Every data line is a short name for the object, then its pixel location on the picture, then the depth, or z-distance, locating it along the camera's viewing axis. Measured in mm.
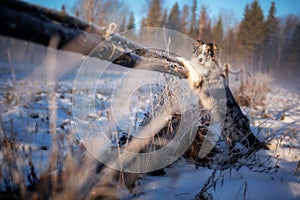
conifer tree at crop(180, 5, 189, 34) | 23297
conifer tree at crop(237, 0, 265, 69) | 24138
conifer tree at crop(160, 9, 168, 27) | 22517
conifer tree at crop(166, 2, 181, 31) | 23117
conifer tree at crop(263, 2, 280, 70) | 25019
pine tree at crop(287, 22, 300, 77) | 25109
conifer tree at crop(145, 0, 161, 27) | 23217
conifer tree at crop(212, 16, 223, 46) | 24116
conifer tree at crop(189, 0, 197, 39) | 23781
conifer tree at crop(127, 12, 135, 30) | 37338
